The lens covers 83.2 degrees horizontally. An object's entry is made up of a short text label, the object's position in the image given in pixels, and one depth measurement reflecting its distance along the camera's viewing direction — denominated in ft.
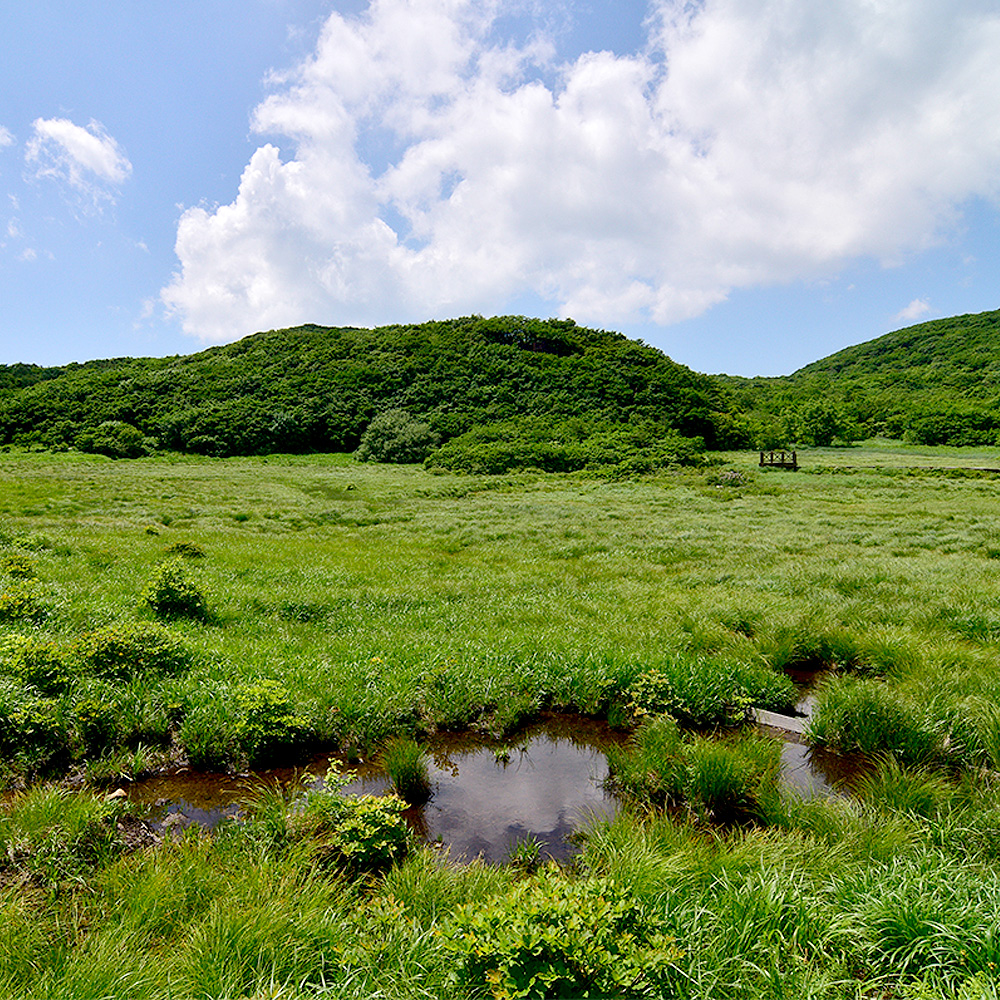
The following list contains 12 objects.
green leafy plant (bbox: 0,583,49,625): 30.83
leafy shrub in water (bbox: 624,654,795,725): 25.25
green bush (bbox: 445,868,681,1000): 10.57
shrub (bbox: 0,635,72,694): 23.17
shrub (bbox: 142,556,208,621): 34.58
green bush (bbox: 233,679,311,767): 21.49
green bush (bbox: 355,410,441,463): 253.85
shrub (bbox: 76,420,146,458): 240.73
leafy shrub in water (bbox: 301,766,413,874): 16.10
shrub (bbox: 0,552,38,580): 40.29
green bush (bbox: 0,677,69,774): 19.99
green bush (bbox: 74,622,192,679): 25.16
